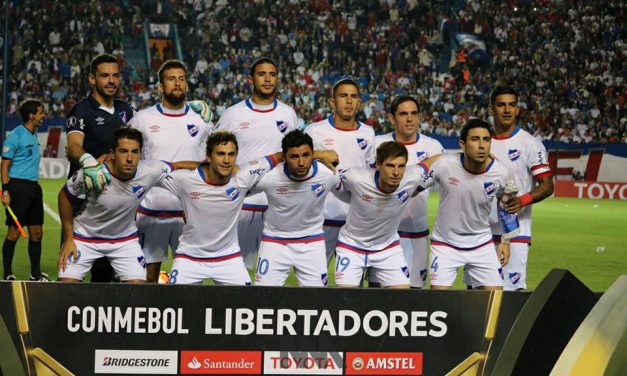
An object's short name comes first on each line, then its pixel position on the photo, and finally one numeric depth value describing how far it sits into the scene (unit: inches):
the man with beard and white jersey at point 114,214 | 517.3
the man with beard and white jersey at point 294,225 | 552.7
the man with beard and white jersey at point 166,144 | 584.1
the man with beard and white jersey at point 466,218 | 575.5
